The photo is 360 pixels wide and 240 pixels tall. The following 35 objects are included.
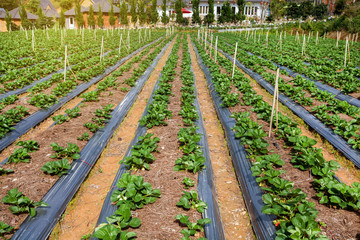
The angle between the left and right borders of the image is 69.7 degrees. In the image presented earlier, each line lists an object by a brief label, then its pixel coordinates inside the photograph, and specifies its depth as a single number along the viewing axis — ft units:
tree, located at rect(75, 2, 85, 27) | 152.25
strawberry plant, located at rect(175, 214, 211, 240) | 10.79
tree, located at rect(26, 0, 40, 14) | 194.59
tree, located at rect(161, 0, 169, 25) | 185.57
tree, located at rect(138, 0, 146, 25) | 174.28
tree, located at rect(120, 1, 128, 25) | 168.14
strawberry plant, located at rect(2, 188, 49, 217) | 11.75
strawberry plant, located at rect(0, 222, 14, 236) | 10.44
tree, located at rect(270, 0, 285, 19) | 185.14
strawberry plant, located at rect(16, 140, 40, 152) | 17.01
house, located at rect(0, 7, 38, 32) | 159.98
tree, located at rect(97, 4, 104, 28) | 163.94
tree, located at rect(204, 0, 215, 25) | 181.80
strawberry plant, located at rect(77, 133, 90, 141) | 19.39
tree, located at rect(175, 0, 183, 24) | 184.65
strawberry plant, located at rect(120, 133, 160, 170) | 15.08
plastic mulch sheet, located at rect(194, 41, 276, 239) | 11.78
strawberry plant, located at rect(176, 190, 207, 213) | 12.05
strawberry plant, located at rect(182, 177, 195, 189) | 13.79
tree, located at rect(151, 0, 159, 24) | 180.55
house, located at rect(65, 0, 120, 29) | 179.13
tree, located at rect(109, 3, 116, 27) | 165.27
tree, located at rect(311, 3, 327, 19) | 180.65
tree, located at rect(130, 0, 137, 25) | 167.73
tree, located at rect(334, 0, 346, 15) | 145.92
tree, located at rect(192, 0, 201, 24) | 184.75
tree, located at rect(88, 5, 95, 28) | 160.76
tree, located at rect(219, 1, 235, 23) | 183.52
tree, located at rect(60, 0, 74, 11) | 240.96
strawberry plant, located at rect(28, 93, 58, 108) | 25.72
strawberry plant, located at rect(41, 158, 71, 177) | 14.65
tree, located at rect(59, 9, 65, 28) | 154.54
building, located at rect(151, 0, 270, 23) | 229.68
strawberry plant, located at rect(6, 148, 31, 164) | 15.84
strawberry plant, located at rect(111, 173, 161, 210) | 12.17
